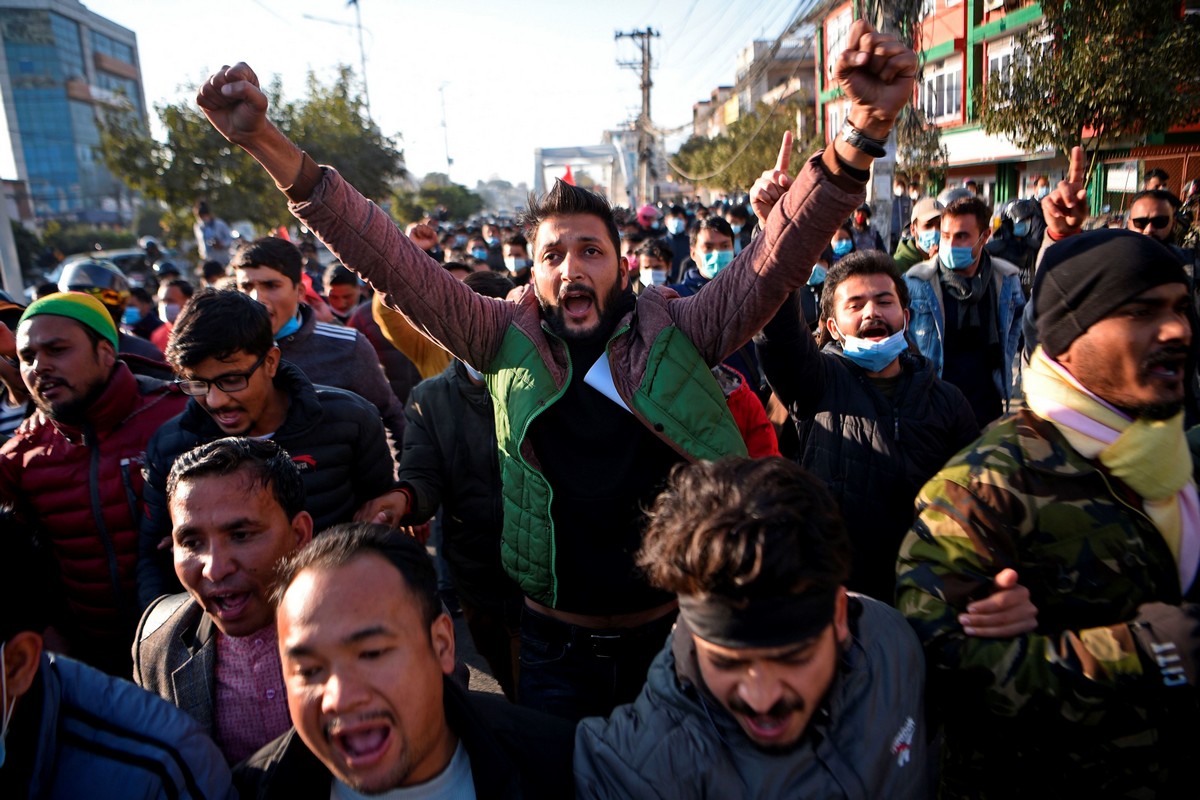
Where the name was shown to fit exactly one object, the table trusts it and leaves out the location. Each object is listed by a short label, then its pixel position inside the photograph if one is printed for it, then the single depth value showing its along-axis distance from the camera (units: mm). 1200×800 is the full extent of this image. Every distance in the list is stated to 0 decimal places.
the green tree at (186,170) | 17406
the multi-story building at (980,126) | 16344
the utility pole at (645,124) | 39728
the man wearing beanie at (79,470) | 2596
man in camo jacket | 1460
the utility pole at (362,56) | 35756
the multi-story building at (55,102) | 57312
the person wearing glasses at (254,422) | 2354
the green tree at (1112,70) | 11102
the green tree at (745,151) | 30094
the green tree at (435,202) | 37906
